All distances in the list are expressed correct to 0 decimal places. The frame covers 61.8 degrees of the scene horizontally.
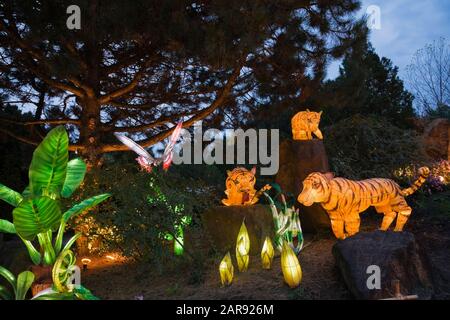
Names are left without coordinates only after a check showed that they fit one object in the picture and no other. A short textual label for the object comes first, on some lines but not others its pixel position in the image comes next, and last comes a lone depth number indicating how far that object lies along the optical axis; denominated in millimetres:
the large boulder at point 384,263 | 3287
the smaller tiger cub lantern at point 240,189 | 5660
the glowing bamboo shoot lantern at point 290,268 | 3609
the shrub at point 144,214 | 4730
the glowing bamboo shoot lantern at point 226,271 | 3924
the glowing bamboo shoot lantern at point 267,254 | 4293
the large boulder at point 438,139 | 9109
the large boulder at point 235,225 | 5047
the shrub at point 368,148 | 7641
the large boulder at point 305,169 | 5782
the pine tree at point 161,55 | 5180
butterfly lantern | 5211
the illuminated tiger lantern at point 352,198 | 4559
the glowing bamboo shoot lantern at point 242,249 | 4301
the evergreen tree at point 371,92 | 7141
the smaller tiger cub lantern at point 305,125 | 5934
